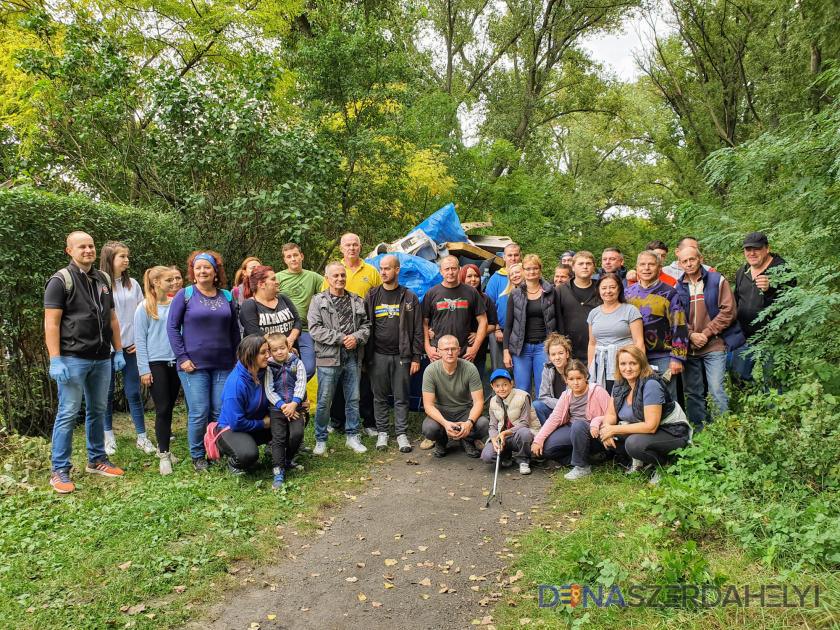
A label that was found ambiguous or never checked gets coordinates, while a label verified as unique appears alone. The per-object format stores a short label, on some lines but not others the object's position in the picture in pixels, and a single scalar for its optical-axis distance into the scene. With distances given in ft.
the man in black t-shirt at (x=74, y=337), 15.90
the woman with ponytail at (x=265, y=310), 19.12
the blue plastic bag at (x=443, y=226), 29.76
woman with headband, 17.99
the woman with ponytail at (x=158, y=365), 18.34
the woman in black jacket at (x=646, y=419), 15.99
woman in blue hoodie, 17.26
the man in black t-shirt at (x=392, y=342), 21.07
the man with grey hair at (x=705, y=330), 18.30
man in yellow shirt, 22.07
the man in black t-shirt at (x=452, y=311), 21.42
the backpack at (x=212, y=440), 17.71
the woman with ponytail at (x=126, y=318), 19.24
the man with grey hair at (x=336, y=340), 19.93
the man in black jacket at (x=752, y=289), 18.20
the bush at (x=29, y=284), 19.21
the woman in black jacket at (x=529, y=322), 20.53
